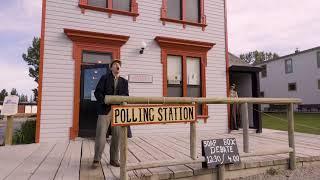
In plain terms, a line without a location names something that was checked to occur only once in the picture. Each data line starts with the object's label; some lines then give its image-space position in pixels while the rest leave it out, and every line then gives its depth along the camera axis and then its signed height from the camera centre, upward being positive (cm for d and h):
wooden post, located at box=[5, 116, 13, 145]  718 -85
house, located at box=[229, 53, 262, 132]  1051 +95
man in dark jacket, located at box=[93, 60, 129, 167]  462 -10
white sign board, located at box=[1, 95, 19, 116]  740 -9
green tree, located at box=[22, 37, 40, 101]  4081 +695
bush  779 -96
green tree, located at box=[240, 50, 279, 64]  6838 +1225
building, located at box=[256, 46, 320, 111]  2702 +279
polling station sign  380 -18
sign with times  453 -87
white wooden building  796 +165
